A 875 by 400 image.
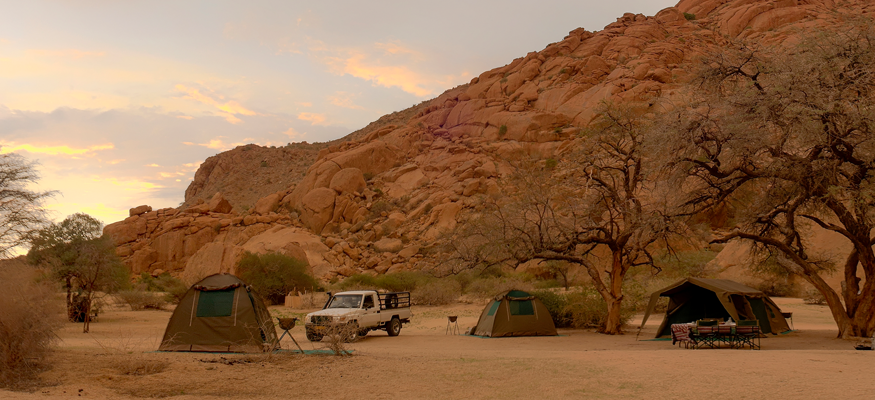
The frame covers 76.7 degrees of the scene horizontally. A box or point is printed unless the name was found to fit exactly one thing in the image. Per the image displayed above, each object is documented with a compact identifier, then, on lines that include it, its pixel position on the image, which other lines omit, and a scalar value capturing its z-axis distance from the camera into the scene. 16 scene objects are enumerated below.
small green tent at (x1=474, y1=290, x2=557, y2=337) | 18.50
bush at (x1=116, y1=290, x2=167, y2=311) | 29.03
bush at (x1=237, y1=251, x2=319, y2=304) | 33.22
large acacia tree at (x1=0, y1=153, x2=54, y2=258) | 17.44
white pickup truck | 16.80
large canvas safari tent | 17.09
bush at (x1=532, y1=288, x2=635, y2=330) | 20.89
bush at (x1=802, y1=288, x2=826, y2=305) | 28.20
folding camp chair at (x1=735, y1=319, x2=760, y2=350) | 14.08
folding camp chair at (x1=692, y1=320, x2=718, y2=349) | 14.16
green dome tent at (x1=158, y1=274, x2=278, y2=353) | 13.28
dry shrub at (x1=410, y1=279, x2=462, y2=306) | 32.69
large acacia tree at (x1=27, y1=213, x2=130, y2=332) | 22.48
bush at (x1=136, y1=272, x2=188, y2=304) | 33.19
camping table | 14.09
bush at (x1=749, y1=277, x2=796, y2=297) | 31.94
